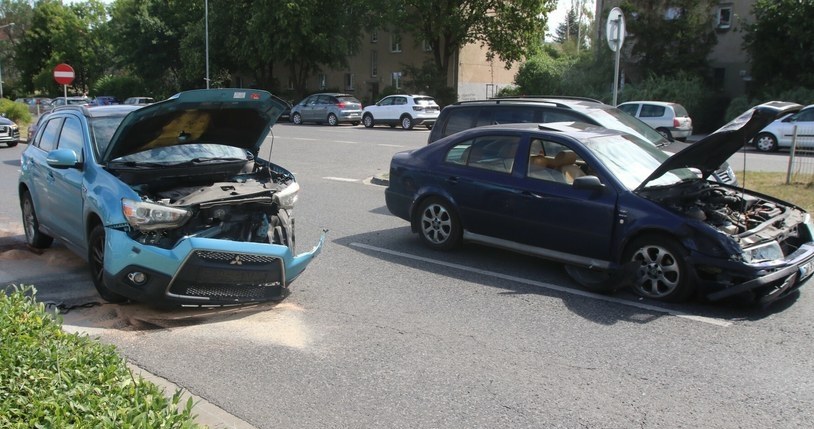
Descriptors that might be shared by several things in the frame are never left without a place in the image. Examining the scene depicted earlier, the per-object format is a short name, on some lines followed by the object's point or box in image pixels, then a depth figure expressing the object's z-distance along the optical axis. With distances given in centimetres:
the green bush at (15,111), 2875
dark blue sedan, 595
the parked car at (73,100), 4050
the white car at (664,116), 2342
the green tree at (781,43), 2719
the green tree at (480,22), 3897
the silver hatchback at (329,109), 3556
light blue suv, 541
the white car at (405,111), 3173
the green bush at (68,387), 290
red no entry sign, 2239
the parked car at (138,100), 3961
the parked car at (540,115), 1001
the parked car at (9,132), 2156
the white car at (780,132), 2091
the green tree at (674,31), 3136
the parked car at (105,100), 4763
